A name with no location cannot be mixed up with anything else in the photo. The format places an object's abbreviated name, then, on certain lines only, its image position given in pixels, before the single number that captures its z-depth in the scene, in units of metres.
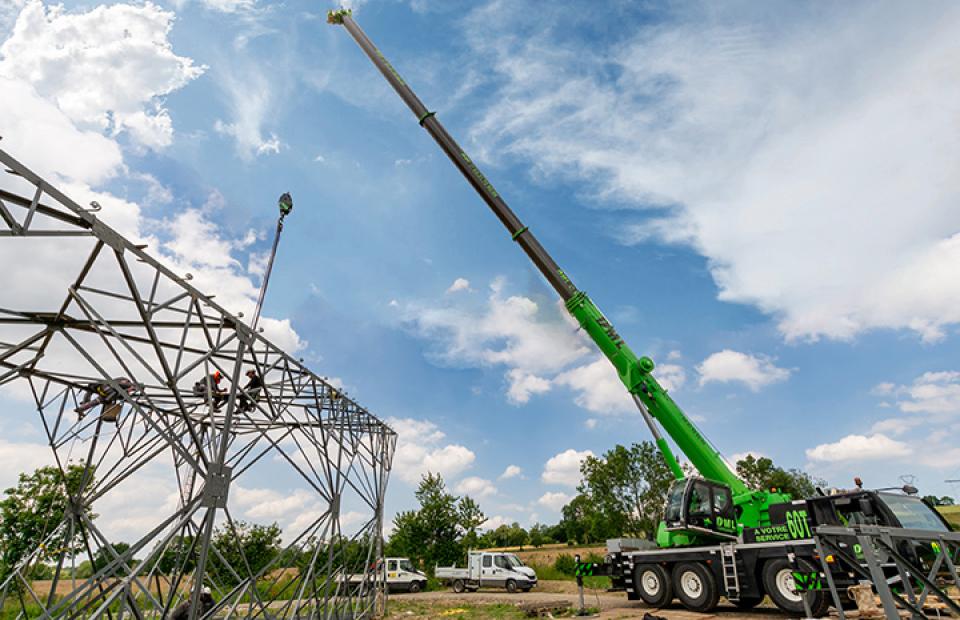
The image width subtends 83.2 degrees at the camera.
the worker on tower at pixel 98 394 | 10.57
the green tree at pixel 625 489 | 46.19
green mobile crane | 11.98
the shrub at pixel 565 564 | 35.53
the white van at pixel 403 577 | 26.31
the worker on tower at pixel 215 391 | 11.17
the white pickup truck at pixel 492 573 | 24.59
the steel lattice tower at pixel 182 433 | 6.68
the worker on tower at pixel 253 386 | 10.66
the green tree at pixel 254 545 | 29.88
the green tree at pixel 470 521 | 37.16
